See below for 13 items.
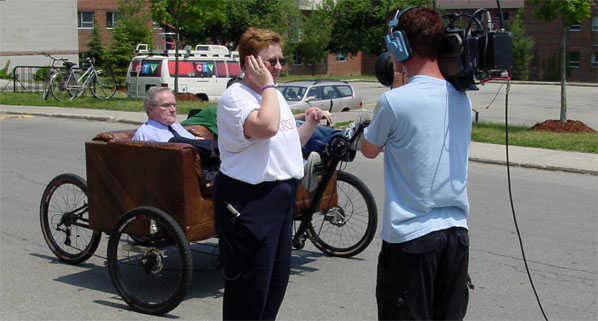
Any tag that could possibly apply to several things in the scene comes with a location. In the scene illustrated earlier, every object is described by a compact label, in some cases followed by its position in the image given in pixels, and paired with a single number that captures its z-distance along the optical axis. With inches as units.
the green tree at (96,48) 1974.4
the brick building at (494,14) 1918.3
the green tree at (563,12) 618.8
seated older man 236.8
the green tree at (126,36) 1636.3
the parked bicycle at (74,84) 957.8
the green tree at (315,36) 2327.8
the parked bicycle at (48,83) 960.8
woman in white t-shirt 143.6
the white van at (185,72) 912.9
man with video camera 121.9
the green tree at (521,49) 2297.0
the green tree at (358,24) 2456.9
